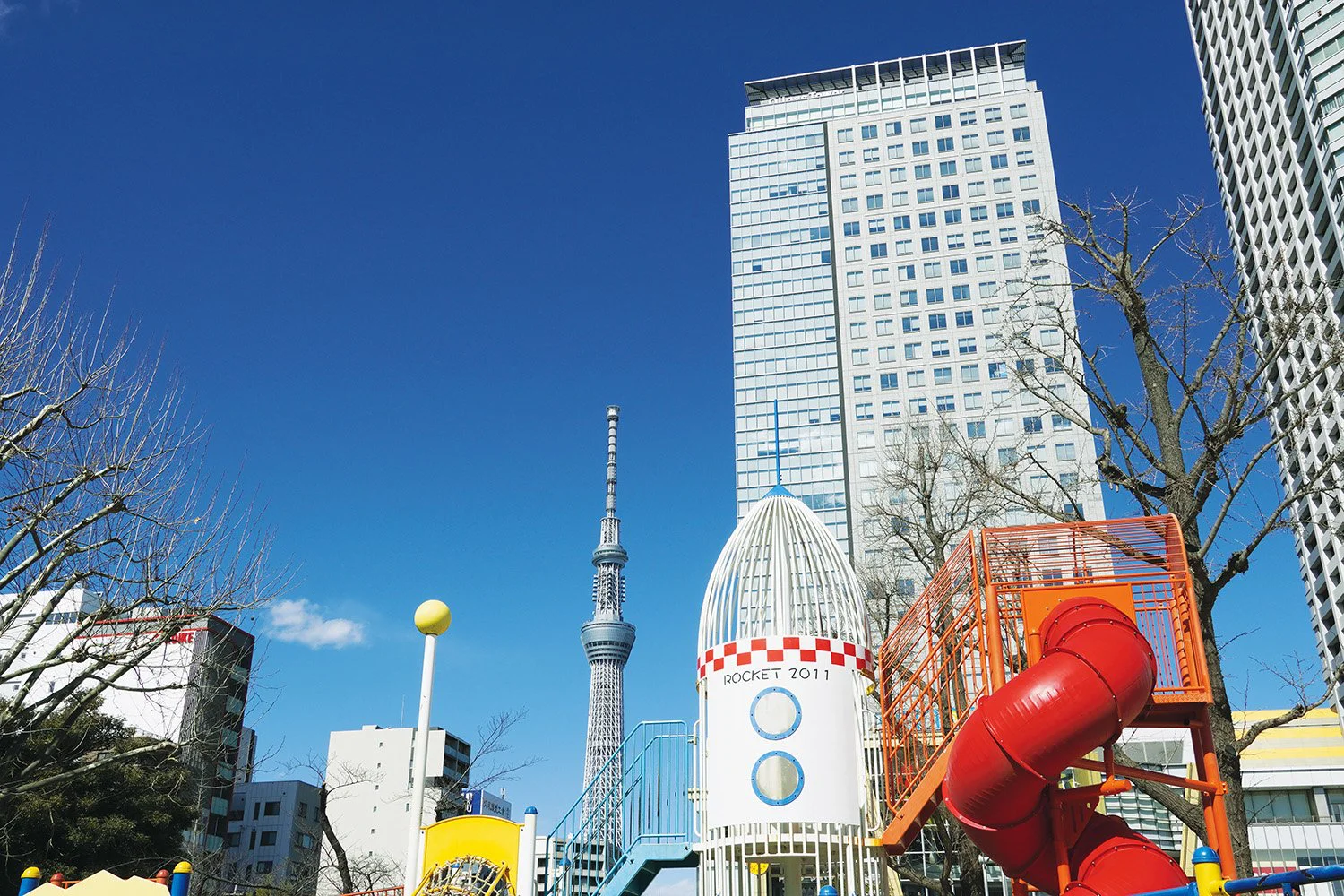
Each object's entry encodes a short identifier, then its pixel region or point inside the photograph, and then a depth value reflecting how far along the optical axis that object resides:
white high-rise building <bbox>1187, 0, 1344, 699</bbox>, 57.97
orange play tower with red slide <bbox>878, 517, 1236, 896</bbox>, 9.62
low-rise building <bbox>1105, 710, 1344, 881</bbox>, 44.97
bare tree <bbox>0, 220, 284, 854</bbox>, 13.46
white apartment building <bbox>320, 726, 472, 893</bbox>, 93.38
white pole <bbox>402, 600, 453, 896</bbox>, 12.27
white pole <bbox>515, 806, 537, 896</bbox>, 12.98
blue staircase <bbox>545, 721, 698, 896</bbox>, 14.77
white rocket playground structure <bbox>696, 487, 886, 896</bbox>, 13.58
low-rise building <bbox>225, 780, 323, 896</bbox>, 87.12
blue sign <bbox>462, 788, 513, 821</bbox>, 92.78
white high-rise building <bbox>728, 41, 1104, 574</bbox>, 80.69
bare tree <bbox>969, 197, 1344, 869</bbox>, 11.96
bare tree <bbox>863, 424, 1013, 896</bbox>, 14.13
